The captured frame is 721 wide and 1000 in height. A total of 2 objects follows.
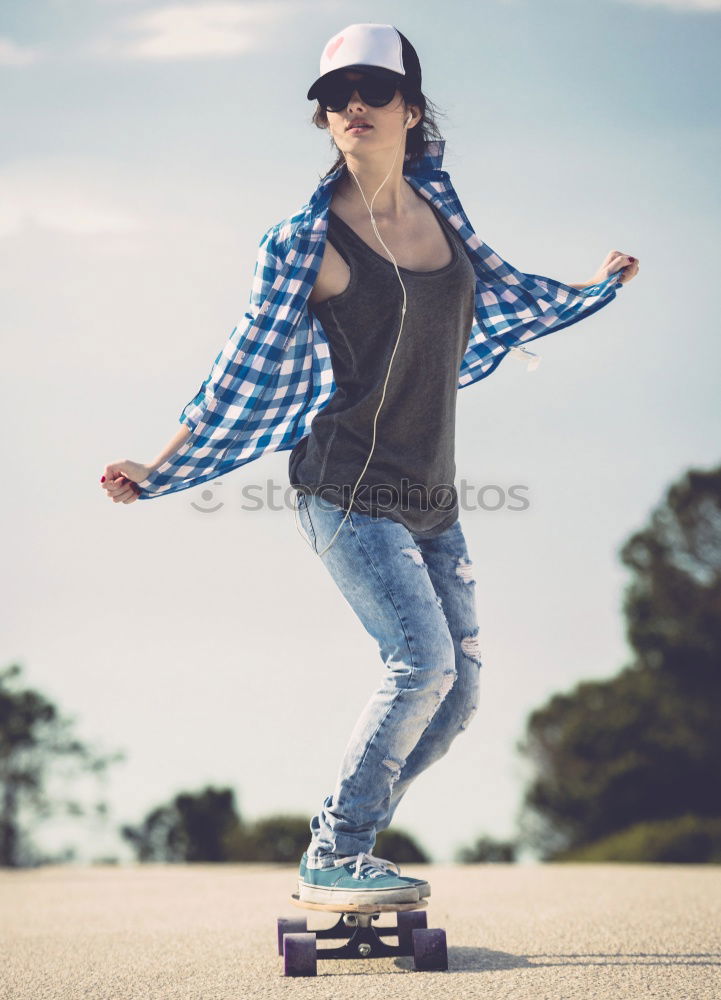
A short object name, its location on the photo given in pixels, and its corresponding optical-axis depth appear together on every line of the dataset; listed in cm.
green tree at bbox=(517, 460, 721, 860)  2514
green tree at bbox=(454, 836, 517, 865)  2736
